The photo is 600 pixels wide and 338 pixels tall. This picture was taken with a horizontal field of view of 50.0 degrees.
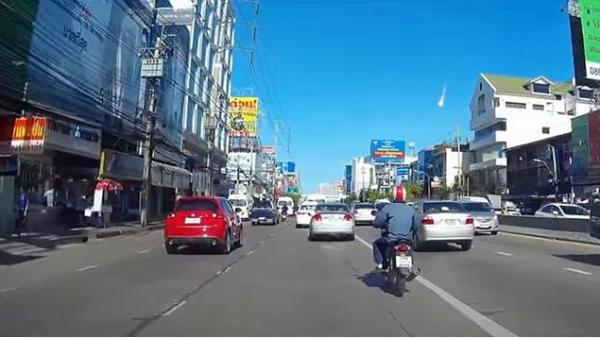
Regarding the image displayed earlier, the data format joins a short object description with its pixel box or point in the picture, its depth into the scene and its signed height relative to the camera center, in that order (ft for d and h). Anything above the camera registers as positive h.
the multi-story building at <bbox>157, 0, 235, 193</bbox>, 161.07 +43.26
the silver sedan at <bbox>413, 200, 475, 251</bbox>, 66.74 +1.13
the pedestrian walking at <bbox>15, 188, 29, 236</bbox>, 78.05 +1.79
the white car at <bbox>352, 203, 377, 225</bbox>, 145.59 +5.02
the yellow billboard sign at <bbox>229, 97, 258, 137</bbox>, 304.50 +58.19
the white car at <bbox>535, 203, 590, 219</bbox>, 114.52 +5.24
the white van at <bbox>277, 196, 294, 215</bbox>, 245.98 +11.53
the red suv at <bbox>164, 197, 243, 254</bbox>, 62.69 +0.66
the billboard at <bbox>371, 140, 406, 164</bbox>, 337.72 +44.08
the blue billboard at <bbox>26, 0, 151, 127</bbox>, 78.07 +24.08
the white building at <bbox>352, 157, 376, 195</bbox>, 571.28 +56.77
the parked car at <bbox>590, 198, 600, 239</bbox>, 55.67 +1.89
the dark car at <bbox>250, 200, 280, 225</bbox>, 151.84 +4.34
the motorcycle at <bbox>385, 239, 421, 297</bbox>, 35.32 -1.63
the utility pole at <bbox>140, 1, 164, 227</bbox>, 110.01 +20.81
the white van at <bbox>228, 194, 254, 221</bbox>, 181.22 +9.18
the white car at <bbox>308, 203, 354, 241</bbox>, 84.64 +1.49
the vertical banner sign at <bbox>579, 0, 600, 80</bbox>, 75.36 +24.49
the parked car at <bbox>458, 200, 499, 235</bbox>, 101.50 +3.42
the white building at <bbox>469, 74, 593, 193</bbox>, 271.28 +53.71
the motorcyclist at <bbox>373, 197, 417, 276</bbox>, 36.60 +0.61
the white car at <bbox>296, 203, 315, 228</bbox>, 130.93 +3.48
